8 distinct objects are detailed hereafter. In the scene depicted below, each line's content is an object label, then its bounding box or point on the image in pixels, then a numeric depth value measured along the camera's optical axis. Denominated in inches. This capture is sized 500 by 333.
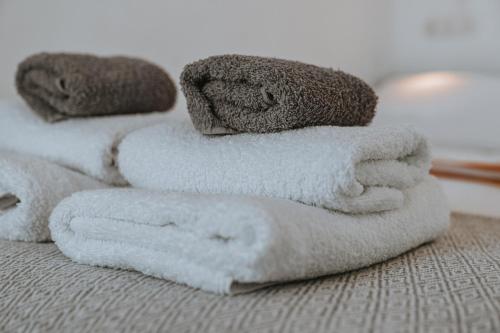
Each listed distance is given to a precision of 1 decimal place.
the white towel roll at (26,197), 29.0
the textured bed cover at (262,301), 17.9
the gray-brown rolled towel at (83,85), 35.1
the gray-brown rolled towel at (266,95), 25.3
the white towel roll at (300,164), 23.1
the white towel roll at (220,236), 20.1
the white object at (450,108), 50.9
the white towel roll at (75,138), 32.8
